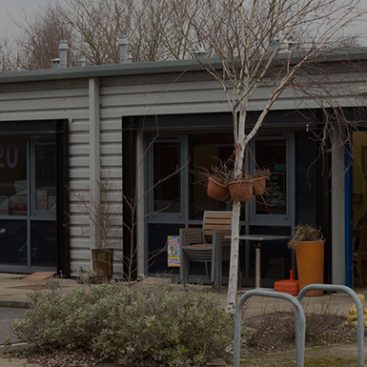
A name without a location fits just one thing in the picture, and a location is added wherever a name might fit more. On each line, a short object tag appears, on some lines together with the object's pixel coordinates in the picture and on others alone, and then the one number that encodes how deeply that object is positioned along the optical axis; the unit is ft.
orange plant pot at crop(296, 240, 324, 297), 44.16
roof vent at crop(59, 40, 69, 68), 58.62
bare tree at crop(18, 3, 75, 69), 109.29
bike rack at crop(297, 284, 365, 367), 25.63
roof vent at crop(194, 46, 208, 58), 41.56
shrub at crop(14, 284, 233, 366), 26.71
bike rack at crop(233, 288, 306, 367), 23.52
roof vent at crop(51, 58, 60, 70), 57.01
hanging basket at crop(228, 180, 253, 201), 34.04
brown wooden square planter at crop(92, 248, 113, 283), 49.37
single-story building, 45.47
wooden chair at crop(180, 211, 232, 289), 46.55
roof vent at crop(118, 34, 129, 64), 55.16
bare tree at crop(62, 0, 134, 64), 95.50
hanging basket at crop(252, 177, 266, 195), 34.71
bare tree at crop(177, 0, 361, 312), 34.06
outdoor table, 45.29
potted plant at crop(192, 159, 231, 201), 34.65
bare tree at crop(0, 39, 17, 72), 114.32
